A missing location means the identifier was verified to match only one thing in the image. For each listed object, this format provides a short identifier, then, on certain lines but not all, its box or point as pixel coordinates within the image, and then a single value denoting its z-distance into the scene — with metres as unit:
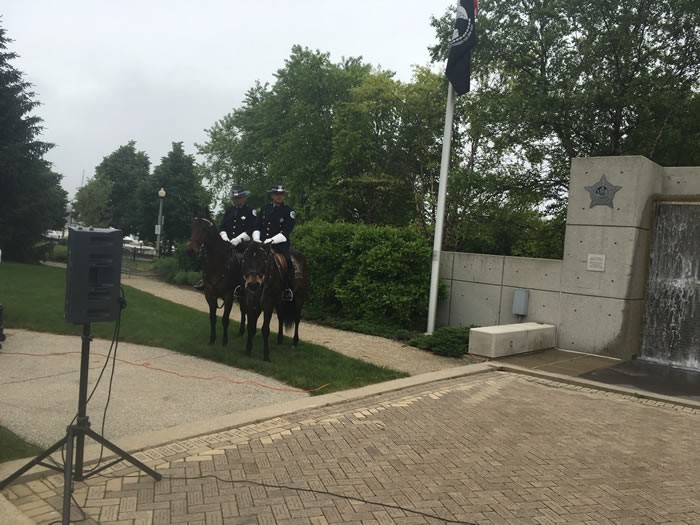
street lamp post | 35.42
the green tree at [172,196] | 50.81
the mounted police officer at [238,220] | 10.52
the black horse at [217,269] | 9.82
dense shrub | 13.51
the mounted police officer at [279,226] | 10.16
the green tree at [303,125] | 27.69
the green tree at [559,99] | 15.37
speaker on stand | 3.99
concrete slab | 10.31
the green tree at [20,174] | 26.48
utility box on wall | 12.51
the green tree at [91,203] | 54.84
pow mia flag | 12.40
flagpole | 12.44
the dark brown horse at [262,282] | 8.77
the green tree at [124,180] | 56.22
